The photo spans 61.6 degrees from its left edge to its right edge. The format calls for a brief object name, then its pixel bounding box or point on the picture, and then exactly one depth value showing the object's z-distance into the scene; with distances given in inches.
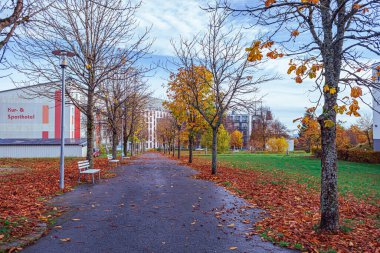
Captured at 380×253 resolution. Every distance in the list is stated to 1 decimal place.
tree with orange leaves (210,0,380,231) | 213.0
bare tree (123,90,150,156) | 1053.7
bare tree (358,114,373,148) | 1802.9
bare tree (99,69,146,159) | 971.8
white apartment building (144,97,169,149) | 5216.5
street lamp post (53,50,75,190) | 418.2
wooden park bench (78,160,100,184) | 490.0
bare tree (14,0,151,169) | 562.3
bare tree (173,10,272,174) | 632.4
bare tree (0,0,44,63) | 232.6
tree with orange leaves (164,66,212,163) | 800.9
